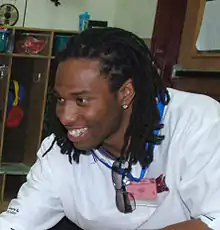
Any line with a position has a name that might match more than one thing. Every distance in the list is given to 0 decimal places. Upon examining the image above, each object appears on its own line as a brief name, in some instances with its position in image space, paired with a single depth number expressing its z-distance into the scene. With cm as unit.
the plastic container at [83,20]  333
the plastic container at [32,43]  322
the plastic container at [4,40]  311
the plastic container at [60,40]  316
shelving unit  320
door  271
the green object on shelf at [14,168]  321
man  120
